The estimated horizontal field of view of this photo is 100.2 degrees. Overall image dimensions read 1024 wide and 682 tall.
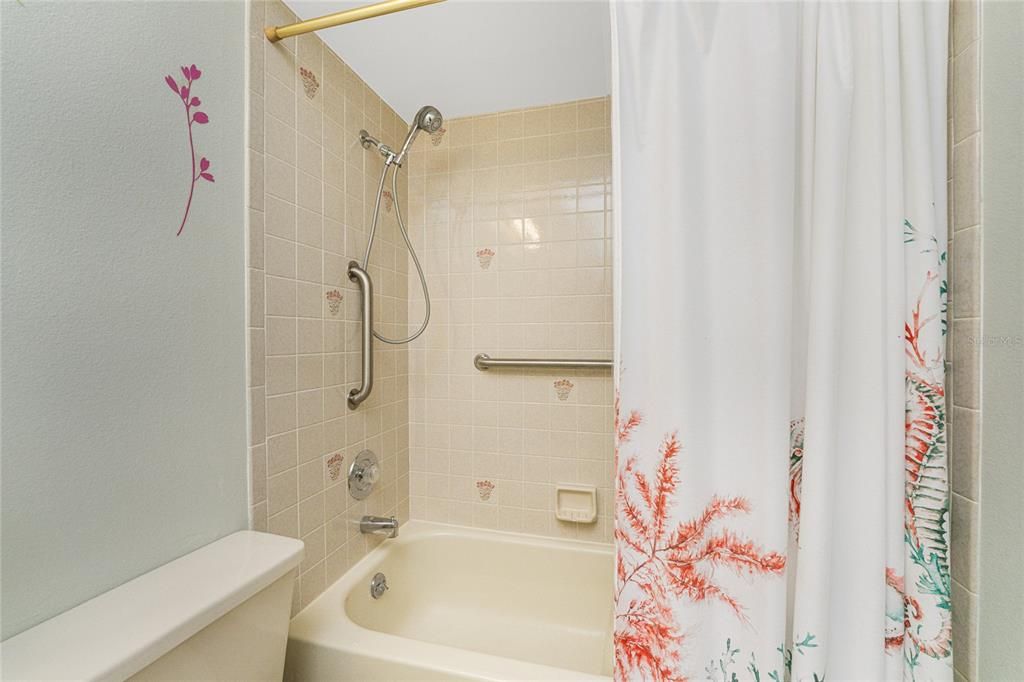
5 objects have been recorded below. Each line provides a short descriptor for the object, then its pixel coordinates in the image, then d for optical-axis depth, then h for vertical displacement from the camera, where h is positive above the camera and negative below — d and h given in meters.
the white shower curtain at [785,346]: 0.64 -0.01
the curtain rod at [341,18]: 0.94 +0.75
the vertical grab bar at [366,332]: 1.38 +0.02
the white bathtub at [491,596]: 1.42 -0.93
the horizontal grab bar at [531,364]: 1.53 -0.09
